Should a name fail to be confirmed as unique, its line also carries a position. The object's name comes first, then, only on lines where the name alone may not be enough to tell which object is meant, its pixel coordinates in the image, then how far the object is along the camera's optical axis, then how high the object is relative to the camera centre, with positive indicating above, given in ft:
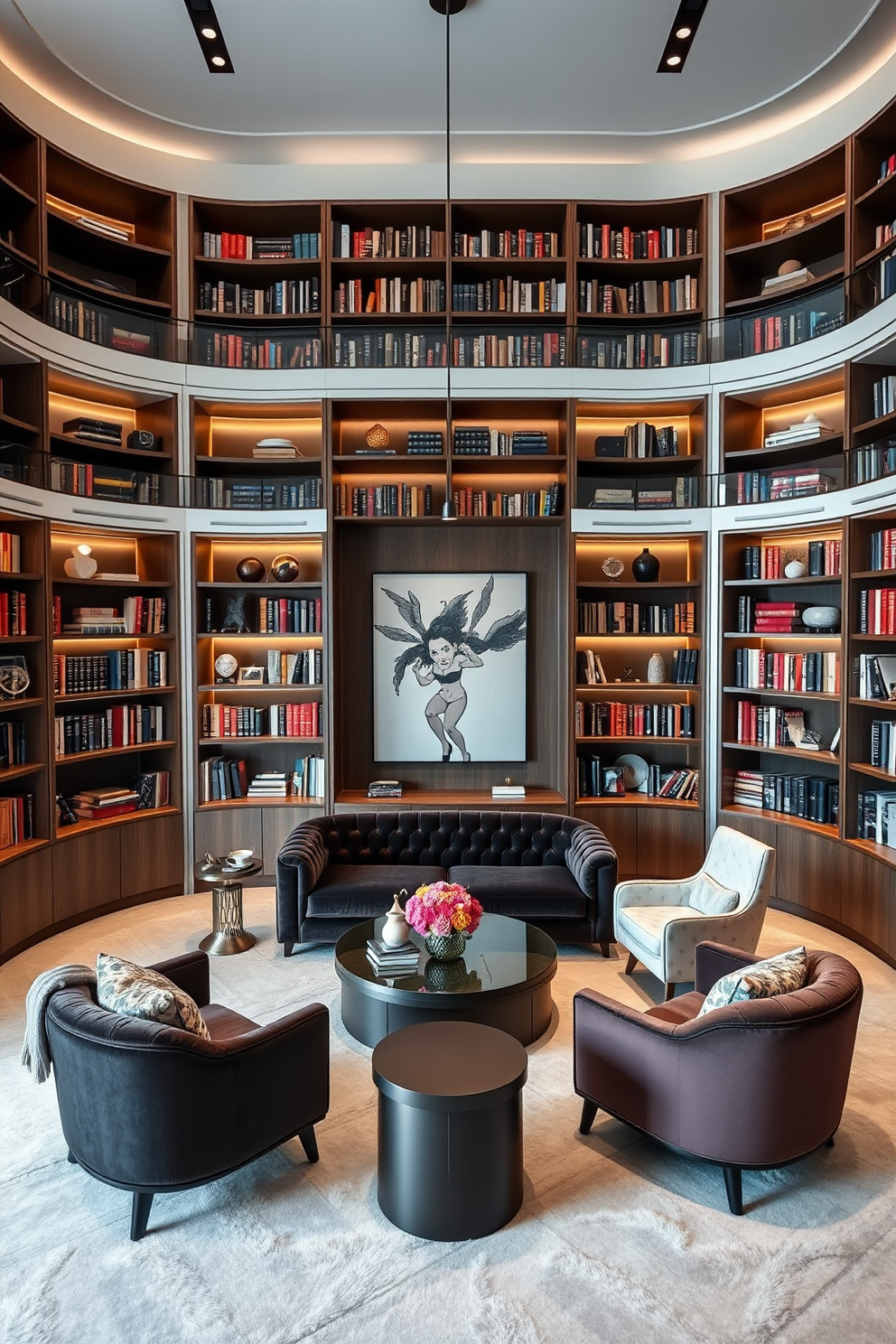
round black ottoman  8.66 -5.32
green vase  13.01 -4.69
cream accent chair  14.07 -4.82
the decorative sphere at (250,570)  21.38 +2.08
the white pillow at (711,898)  14.75 -4.60
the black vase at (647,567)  21.39 +2.09
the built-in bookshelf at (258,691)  21.12 -1.09
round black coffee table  12.03 -5.02
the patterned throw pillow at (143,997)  9.03 -3.87
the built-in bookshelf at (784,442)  18.99 +4.95
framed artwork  22.17 -0.48
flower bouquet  12.50 -4.00
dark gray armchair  8.54 -4.80
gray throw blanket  9.30 -4.23
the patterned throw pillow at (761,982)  9.48 -3.92
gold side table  16.89 -5.43
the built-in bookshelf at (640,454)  20.84 +5.01
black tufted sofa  16.48 -4.73
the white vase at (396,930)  13.08 -4.47
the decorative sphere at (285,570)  21.42 +2.07
